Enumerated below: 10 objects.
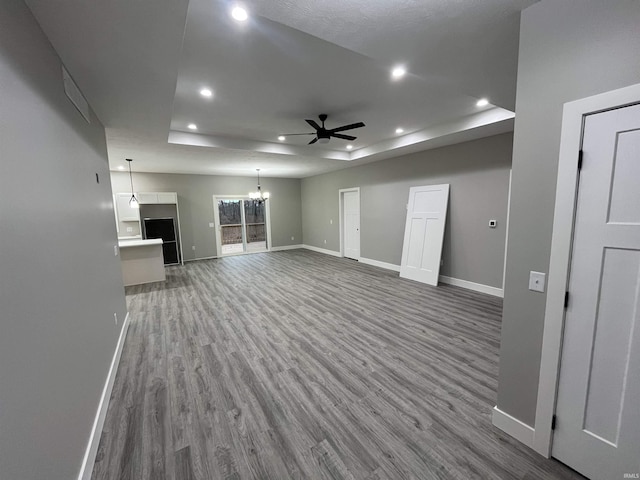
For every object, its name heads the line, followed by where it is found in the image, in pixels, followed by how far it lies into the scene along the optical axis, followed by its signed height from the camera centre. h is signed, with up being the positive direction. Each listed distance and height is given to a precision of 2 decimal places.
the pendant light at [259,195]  8.34 +0.58
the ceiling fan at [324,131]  3.60 +1.17
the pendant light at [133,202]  6.23 +0.31
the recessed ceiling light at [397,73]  2.54 +1.39
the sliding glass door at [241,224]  8.65 -0.37
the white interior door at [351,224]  7.38 -0.37
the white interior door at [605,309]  1.27 -0.53
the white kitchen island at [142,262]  5.31 -0.99
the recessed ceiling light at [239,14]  1.58 +1.26
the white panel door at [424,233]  5.04 -0.45
